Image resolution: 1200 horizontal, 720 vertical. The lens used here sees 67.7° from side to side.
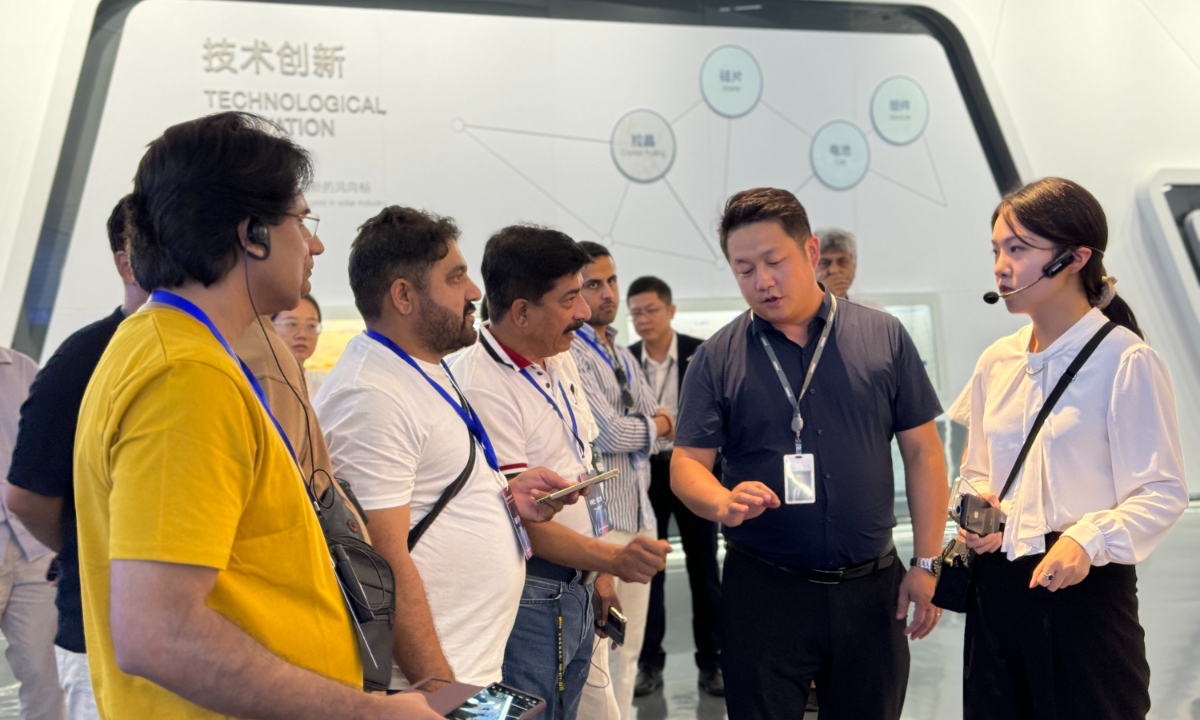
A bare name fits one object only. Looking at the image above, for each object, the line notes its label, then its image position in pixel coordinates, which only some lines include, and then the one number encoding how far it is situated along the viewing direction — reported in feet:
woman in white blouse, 5.97
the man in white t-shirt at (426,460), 5.24
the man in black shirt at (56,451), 5.82
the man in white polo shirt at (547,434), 6.72
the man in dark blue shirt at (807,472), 6.73
